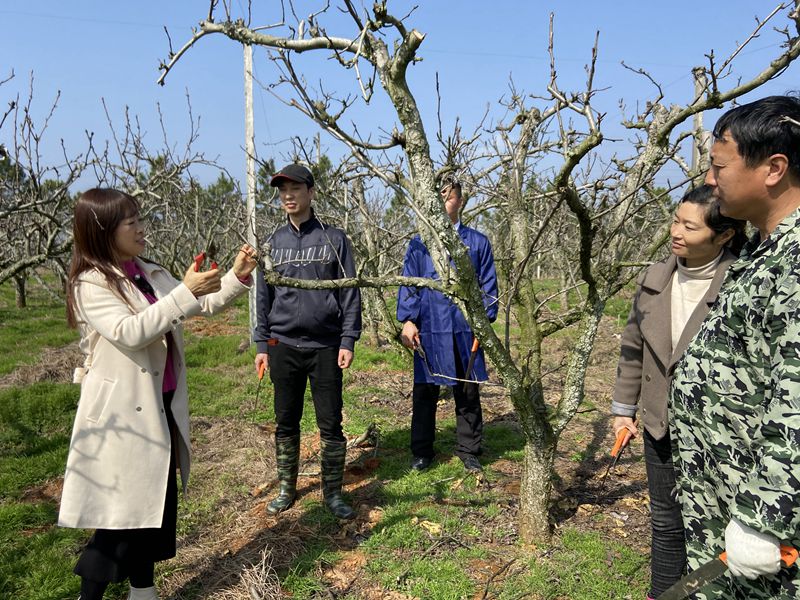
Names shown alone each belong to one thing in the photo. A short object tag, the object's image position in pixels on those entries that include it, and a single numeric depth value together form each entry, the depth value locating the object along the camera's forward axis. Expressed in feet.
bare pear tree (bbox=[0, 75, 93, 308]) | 10.65
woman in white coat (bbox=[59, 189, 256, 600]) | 6.81
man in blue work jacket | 12.45
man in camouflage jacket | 4.17
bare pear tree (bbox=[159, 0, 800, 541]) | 6.08
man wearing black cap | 10.46
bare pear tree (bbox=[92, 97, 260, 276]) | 20.62
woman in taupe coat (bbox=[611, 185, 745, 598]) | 6.64
